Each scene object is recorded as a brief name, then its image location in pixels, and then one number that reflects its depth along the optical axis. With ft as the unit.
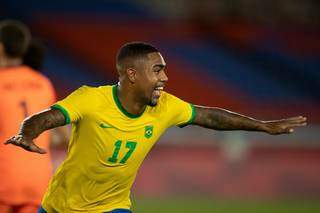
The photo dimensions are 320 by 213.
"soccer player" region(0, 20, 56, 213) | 50.29
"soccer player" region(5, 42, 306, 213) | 43.88
